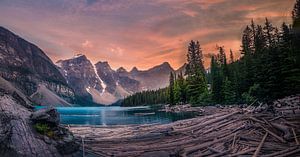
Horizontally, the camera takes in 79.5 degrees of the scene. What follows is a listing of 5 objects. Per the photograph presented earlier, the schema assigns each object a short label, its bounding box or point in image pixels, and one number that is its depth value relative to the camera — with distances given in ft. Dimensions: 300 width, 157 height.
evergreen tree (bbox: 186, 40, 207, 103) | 187.87
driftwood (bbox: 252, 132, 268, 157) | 28.73
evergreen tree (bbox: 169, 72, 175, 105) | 222.52
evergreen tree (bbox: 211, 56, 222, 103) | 159.86
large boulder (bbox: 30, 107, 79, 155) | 31.44
